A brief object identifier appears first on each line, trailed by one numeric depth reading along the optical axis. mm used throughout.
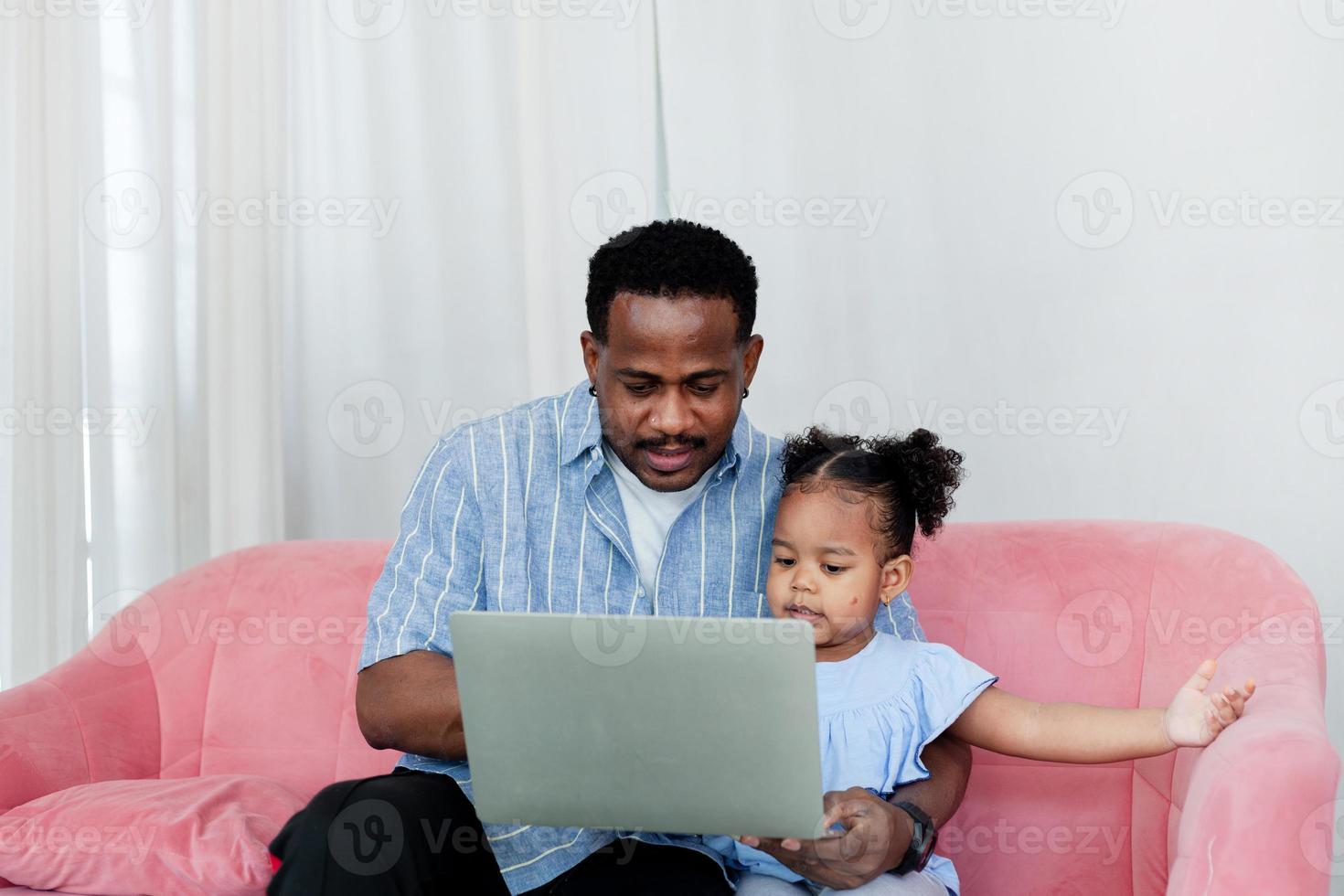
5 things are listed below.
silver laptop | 1348
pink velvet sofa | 1440
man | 1665
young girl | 1706
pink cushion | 1886
